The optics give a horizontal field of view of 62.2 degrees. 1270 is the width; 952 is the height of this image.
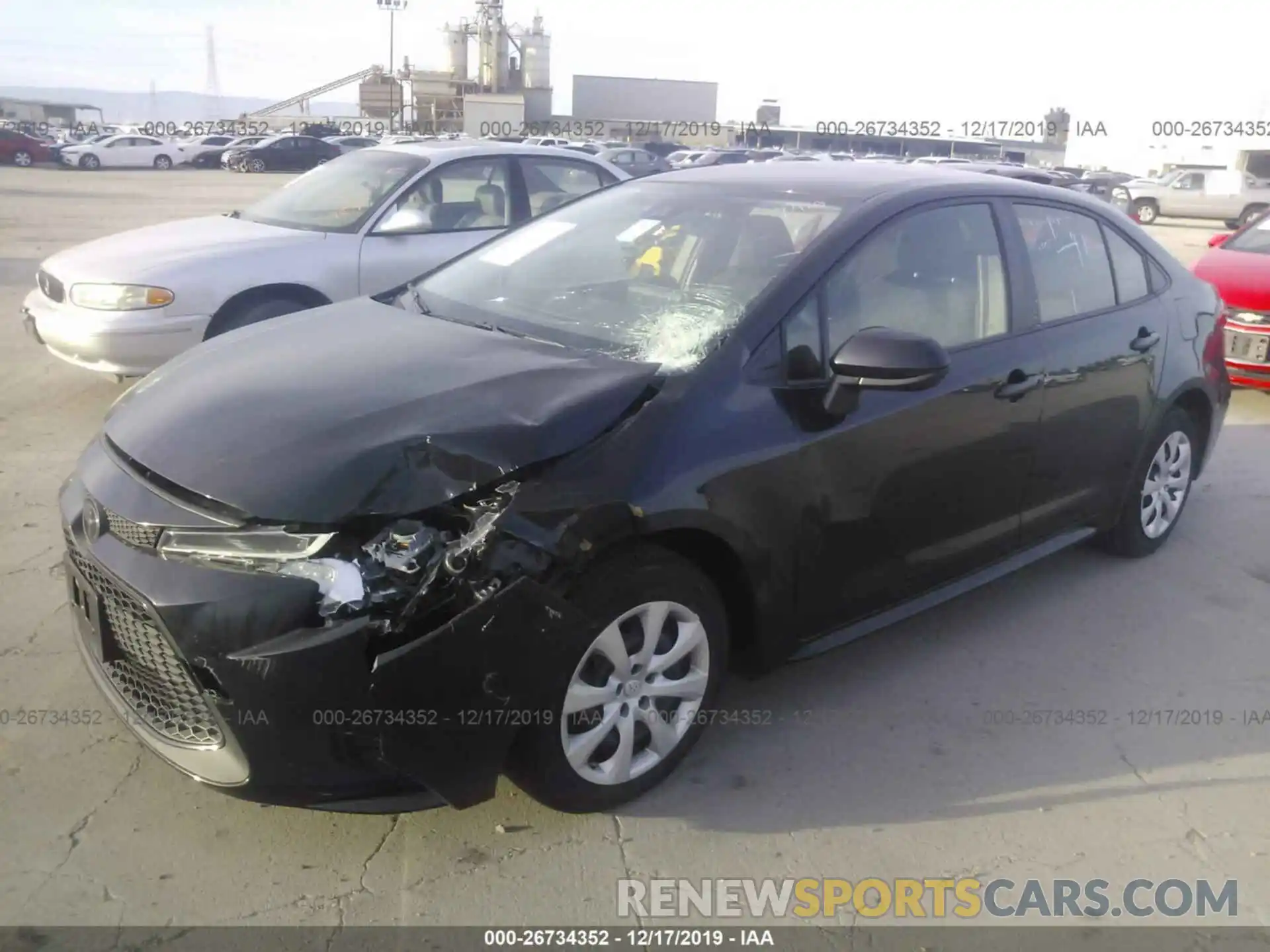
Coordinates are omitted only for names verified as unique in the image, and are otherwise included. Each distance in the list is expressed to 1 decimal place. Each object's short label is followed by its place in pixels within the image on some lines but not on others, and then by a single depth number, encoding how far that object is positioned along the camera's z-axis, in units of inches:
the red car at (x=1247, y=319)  288.8
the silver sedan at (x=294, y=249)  231.6
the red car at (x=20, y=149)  1437.0
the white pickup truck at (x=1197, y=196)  1055.6
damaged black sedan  95.3
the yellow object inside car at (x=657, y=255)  141.6
